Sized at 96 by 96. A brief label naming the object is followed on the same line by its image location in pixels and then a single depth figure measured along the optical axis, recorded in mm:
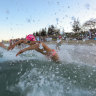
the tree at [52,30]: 37656
